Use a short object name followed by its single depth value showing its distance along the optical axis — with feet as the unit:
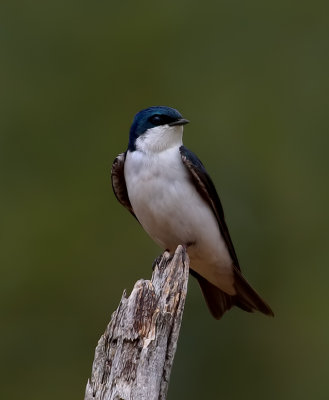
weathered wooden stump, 23.77
